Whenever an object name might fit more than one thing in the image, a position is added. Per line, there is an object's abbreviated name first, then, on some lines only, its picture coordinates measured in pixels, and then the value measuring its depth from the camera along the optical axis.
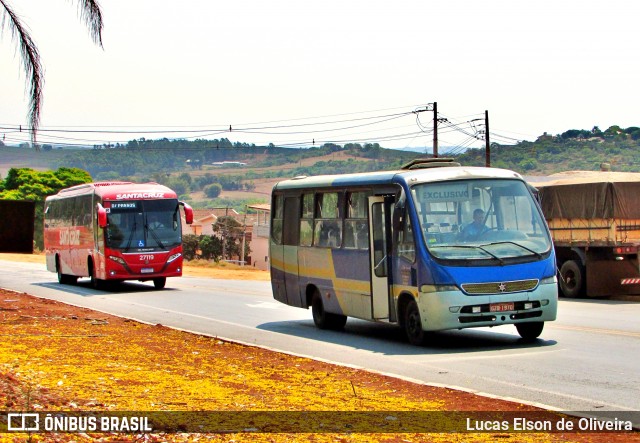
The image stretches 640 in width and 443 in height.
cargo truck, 26.42
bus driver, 15.77
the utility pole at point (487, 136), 56.49
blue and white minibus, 15.29
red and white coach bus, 31.70
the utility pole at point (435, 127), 60.72
